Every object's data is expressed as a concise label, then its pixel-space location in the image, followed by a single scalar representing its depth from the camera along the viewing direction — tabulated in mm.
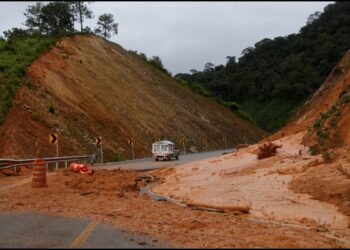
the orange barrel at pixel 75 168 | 24844
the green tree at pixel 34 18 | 63031
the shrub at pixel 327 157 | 17781
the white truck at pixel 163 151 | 38844
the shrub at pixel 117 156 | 39156
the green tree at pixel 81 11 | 66312
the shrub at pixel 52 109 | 38028
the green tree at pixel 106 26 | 77562
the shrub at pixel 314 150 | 21125
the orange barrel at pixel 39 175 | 18688
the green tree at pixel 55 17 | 63188
